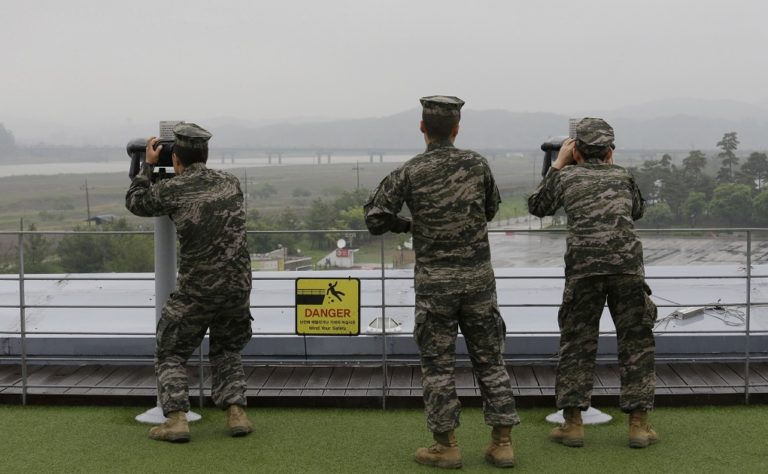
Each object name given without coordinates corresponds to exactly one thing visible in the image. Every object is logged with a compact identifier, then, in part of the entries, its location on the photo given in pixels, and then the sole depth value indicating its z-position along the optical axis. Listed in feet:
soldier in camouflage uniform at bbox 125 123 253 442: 11.18
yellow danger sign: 13.70
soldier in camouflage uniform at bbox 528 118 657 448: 10.63
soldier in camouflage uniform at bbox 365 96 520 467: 10.12
